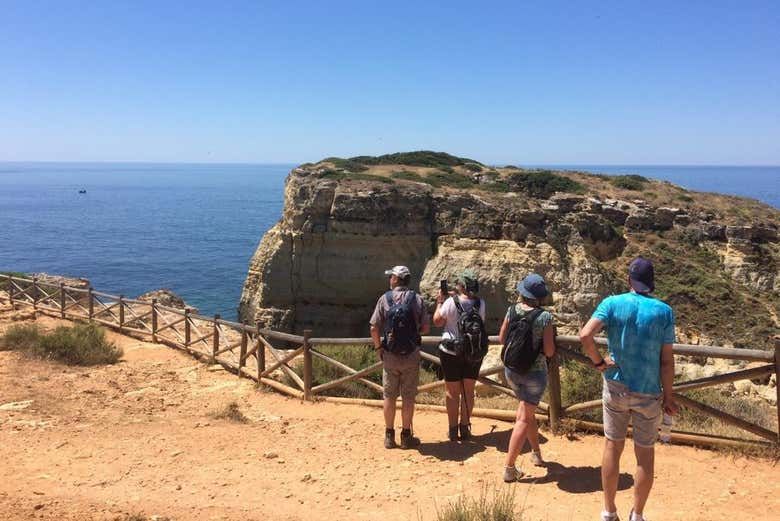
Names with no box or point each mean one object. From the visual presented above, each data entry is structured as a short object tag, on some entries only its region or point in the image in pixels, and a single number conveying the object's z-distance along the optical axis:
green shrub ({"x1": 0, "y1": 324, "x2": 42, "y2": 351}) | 12.97
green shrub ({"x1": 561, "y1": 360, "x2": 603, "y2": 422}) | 8.01
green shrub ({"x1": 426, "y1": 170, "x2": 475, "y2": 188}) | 28.95
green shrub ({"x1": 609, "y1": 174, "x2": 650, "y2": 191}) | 34.00
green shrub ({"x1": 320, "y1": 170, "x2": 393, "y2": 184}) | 27.52
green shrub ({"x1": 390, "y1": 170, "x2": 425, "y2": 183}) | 28.89
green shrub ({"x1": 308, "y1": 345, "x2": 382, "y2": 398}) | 9.95
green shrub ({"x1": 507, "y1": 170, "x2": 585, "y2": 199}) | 30.17
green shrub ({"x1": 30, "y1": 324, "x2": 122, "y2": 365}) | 12.62
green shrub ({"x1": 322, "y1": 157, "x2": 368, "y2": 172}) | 31.19
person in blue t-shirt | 4.34
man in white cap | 6.54
